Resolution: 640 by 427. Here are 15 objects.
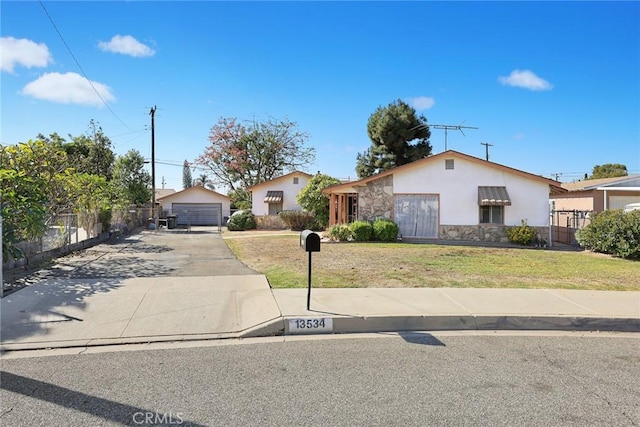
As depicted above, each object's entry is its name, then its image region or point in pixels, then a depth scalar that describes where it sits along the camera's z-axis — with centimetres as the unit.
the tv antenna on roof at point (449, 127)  2228
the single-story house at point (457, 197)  1828
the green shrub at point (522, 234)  1766
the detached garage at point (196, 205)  3619
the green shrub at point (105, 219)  1823
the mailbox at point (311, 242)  595
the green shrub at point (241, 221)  2728
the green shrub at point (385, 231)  1767
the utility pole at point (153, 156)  3116
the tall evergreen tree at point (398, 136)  3428
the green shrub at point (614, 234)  1310
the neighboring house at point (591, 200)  2011
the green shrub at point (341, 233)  1794
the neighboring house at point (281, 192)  2906
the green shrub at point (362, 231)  1780
